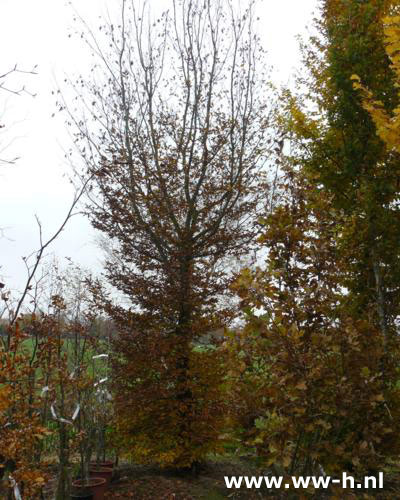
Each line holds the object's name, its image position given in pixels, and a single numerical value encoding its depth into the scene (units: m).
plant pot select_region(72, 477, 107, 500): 5.56
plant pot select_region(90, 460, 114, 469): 6.94
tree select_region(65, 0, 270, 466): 6.45
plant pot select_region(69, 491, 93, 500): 5.29
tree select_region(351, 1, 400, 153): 3.22
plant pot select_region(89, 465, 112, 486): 6.35
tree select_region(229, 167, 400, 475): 2.81
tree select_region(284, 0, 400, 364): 6.14
